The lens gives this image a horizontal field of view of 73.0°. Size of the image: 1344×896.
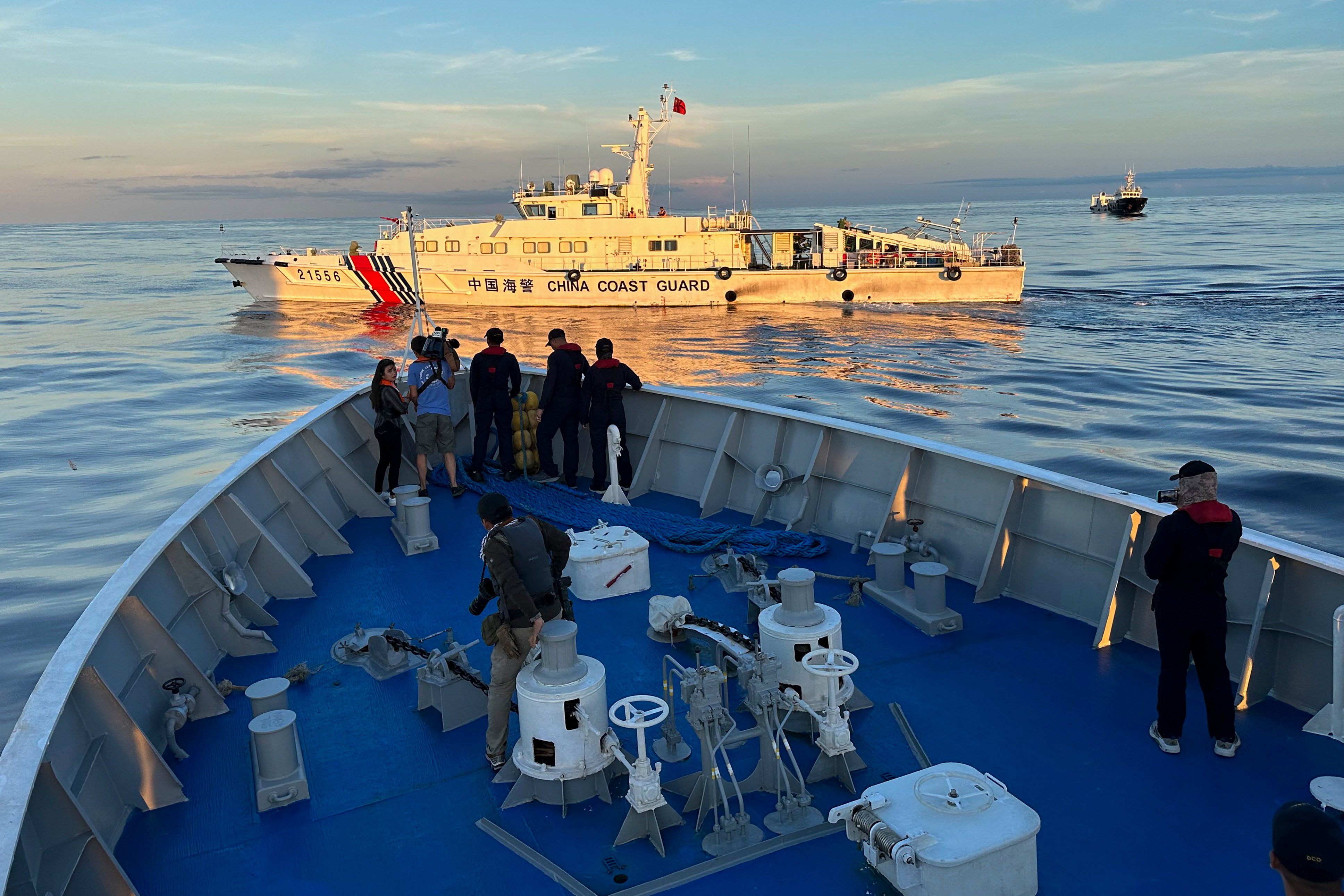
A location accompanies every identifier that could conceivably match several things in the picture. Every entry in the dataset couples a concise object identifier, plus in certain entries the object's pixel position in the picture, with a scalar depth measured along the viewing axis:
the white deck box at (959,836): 2.89
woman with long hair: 7.44
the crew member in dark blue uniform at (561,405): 7.71
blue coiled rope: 6.36
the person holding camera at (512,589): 3.76
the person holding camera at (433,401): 7.81
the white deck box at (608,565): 5.66
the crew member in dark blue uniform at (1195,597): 3.69
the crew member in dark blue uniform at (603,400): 7.67
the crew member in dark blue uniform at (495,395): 7.93
